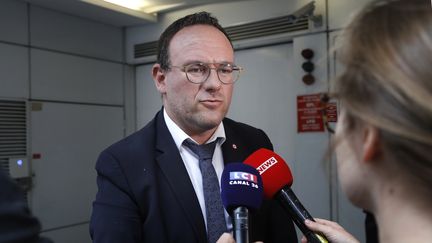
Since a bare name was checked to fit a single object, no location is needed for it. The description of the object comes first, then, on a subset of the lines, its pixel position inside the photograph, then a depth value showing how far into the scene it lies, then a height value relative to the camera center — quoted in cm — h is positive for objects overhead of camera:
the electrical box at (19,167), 361 -36
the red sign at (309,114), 342 +7
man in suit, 131 -11
